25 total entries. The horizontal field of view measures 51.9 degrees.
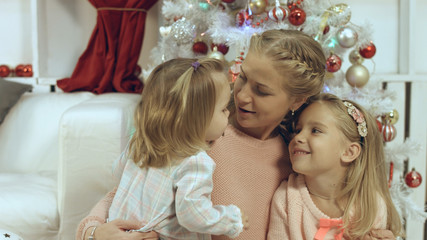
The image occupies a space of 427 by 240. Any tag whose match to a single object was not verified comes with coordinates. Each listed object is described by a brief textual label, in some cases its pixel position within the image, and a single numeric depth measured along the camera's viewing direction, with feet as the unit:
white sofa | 4.93
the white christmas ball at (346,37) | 5.37
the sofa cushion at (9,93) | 6.44
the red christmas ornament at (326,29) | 5.48
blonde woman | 3.60
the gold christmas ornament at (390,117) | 5.62
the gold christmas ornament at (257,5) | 5.23
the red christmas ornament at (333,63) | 5.37
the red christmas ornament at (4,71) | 7.86
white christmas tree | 5.27
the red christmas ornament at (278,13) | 5.11
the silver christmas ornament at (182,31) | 5.66
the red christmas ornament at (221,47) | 5.56
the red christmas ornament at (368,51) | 5.69
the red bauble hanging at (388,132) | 5.60
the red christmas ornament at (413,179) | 6.03
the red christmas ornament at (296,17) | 5.19
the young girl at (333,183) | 3.74
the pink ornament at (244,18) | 5.36
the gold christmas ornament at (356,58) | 5.89
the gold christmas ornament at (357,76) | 5.65
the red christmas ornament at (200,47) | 5.77
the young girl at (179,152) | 3.19
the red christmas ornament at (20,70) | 7.82
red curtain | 7.19
